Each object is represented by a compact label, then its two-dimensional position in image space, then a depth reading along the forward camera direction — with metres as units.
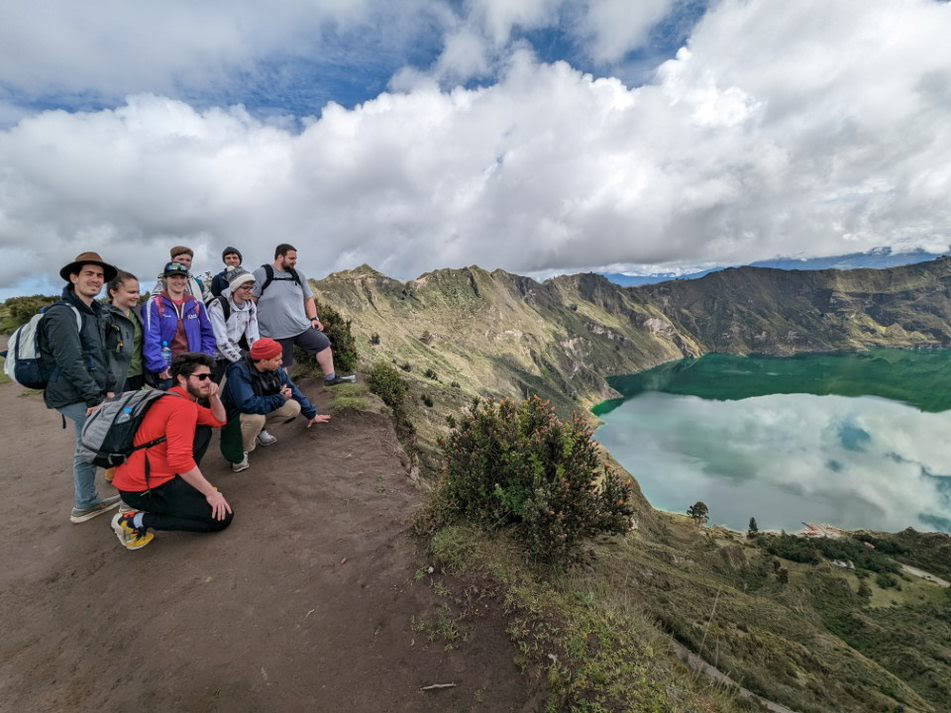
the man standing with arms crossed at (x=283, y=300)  9.29
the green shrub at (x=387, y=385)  12.07
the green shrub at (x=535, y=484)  5.32
